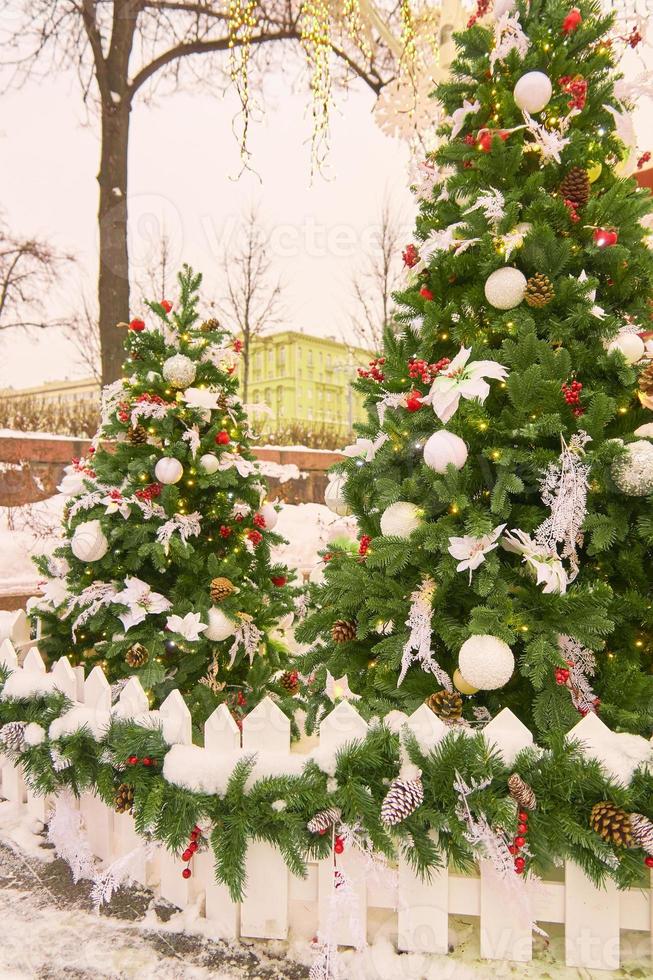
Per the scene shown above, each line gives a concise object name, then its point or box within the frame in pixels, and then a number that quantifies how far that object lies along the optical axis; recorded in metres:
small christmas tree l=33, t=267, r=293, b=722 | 2.68
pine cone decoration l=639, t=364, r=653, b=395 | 1.77
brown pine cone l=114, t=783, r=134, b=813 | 1.70
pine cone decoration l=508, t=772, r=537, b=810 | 1.46
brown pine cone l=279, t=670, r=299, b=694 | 3.09
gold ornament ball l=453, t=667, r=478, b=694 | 1.78
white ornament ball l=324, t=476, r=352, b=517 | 2.34
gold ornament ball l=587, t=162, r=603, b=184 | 1.97
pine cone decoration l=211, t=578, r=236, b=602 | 2.74
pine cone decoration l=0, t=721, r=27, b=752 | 2.00
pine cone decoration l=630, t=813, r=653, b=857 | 1.37
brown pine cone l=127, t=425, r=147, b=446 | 2.77
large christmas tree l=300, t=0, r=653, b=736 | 1.70
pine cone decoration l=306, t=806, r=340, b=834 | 1.50
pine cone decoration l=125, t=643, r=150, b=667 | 2.61
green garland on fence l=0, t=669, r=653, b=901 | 1.45
